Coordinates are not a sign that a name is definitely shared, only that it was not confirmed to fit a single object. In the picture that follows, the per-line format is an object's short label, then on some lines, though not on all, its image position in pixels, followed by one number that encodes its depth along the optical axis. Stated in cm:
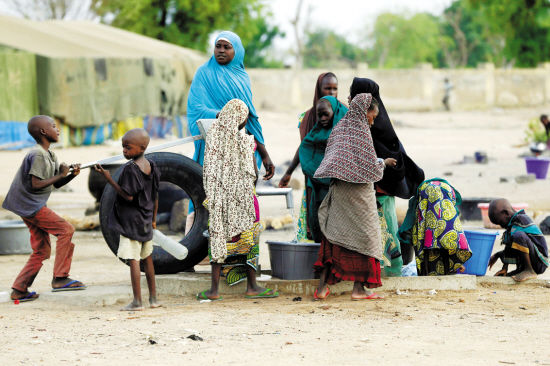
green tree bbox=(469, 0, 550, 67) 8487
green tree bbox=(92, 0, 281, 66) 7500
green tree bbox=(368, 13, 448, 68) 13825
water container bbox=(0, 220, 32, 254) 1695
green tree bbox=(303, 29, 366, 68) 13287
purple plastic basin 2680
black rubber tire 1241
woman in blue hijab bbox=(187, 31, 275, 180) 1289
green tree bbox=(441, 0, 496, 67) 12500
